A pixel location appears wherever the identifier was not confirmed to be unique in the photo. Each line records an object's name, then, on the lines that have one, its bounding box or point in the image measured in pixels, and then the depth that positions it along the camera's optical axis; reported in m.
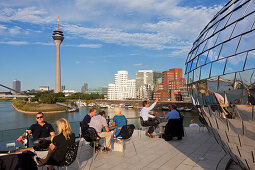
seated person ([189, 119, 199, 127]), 10.17
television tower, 133.75
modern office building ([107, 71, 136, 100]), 139.88
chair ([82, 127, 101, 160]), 5.27
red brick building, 82.50
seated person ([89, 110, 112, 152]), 5.67
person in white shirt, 7.72
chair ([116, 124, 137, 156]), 5.53
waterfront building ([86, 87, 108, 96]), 188.25
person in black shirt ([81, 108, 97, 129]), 6.26
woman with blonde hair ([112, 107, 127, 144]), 6.12
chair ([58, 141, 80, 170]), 3.79
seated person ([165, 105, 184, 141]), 7.38
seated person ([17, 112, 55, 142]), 4.84
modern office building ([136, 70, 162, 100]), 169.38
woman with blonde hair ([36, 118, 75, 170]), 3.71
